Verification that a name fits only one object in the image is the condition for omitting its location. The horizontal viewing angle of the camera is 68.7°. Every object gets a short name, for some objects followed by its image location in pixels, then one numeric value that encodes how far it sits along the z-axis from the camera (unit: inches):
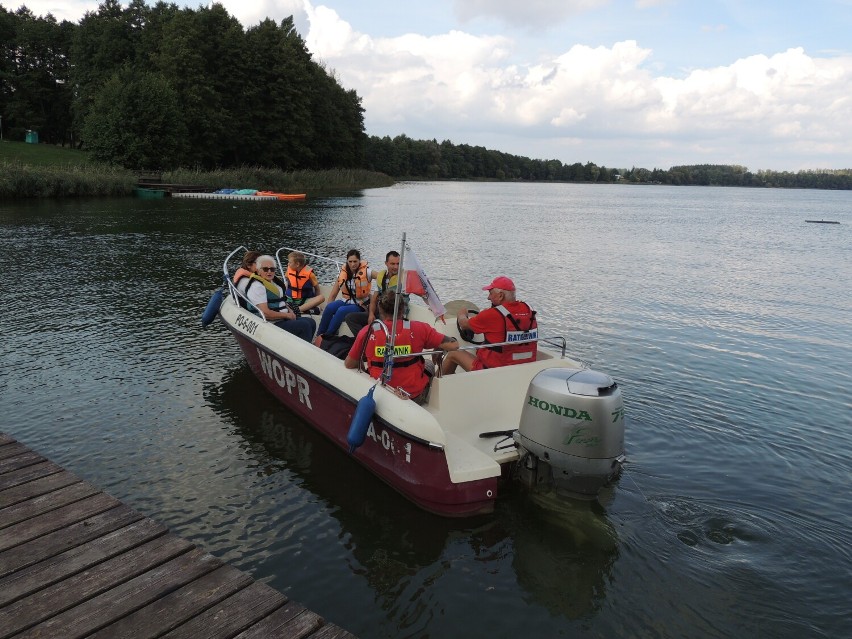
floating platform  1746.9
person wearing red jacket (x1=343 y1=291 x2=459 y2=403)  256.5
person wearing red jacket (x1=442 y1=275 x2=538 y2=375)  274.4
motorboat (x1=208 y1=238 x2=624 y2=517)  217.2
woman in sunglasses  363.9
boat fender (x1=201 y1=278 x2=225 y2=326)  410.0
